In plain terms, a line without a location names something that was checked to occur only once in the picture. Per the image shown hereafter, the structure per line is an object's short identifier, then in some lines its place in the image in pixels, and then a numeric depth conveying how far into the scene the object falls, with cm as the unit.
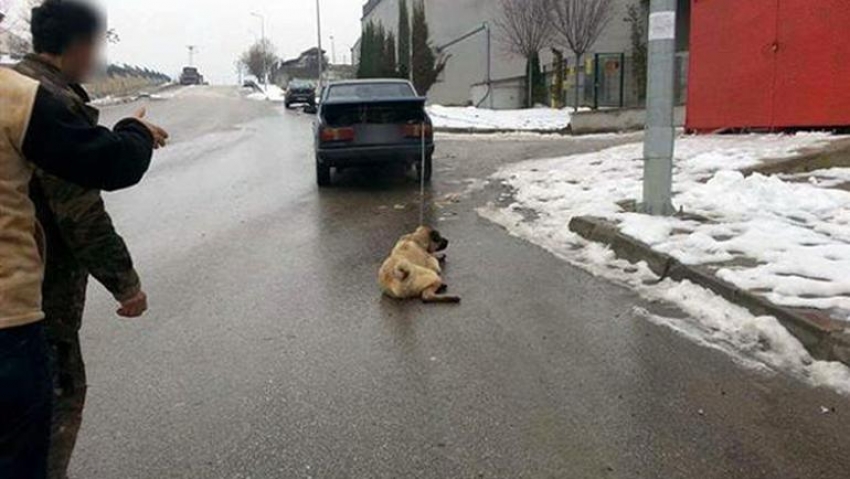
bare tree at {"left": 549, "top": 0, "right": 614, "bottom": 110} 3038
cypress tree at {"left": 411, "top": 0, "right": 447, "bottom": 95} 3822
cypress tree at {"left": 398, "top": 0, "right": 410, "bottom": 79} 4042
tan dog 649
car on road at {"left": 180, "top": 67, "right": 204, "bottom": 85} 9700
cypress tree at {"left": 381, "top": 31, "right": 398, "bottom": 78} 4200
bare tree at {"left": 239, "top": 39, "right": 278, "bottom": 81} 10056
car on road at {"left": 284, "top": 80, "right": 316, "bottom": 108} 4266
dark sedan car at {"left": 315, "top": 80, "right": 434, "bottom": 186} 1231
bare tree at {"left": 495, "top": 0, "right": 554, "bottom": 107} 3309
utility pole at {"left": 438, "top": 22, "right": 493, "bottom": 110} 4119
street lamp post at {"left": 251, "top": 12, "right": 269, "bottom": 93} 9145
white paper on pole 814
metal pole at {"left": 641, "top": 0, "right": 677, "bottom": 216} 820
